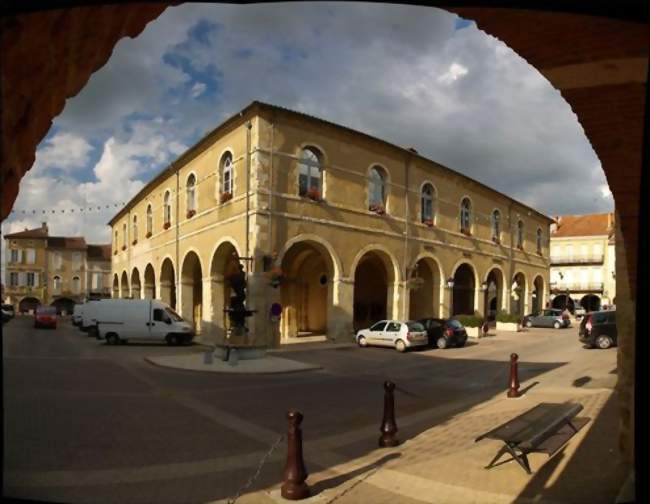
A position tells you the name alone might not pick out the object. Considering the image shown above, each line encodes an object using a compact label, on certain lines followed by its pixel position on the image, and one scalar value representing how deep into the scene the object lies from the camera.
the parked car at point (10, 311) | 42.97
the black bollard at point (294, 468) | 4.80
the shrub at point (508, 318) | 30.02
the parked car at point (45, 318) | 32.88
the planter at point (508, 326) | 29.88
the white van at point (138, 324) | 22.03
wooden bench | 5.14
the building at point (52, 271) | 59.16
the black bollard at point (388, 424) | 6.64
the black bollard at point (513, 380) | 9.88
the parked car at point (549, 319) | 32.88
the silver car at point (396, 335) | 19.77
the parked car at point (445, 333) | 20.88
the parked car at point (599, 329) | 18.81
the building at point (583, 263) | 52.88
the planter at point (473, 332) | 25.20
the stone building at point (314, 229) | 20.33
